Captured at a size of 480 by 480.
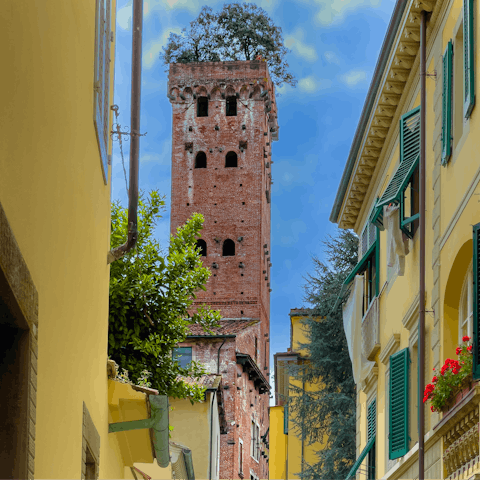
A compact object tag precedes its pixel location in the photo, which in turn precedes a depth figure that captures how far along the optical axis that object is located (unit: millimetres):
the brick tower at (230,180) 48594
